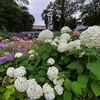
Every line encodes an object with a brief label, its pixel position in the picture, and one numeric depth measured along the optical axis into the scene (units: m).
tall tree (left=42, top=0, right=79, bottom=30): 18.80
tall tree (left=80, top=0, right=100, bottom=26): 14.55
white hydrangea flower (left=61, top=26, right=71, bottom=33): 1.91
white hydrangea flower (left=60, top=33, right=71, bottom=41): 1.67
